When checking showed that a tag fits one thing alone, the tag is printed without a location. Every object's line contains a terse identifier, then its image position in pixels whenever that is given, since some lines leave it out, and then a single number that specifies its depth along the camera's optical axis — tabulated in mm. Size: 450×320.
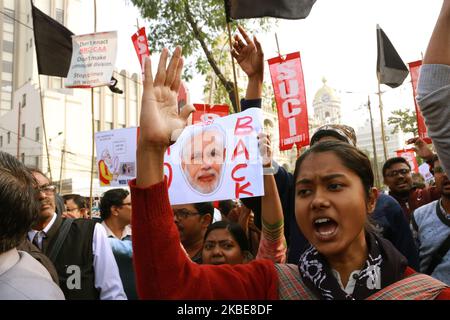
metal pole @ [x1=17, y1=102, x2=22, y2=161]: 27562
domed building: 86812
